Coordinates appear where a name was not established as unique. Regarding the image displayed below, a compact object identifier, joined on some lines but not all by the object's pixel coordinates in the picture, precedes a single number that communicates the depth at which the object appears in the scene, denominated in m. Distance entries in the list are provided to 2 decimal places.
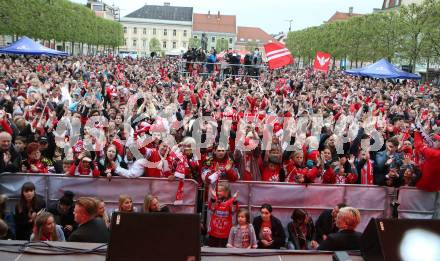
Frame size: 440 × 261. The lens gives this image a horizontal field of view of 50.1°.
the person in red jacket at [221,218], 6.45
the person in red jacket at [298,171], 7.18
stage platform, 4.08
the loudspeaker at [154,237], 3.65
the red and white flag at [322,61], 23.72
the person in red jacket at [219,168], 6.91
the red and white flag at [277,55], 17.94
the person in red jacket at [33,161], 7.18
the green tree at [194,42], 101.31
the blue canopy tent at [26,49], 22.50
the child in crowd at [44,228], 5.25
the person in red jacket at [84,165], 7.06
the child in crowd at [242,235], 6.08
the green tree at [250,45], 123.14
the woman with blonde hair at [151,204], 6.12
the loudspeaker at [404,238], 3.74
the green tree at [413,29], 37.47
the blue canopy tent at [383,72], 24.41
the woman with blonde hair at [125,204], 6.00
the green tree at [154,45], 120.69
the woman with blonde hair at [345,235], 4.83
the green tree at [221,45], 118.38
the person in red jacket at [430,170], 6.87
